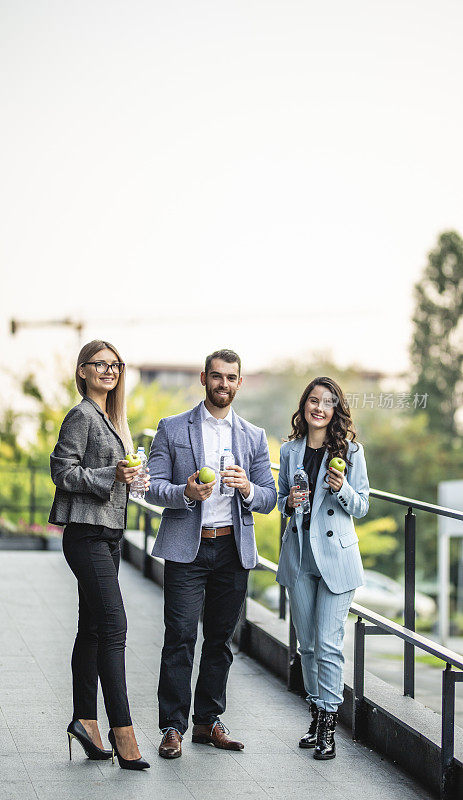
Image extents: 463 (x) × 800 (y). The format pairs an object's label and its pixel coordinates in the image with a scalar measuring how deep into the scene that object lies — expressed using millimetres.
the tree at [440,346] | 56844
